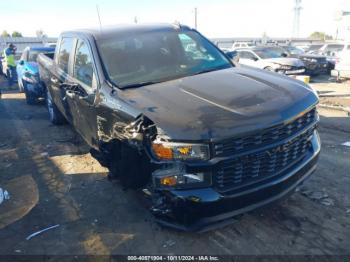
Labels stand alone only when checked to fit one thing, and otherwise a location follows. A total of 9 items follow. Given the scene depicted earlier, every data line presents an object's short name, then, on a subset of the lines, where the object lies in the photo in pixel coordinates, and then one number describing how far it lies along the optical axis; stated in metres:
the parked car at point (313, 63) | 15.74
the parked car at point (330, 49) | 21.39
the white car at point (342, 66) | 13.29
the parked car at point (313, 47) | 25.19
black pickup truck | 2.78
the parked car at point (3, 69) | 16.60
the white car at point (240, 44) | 24.55
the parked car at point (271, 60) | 14.09
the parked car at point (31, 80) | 9.79
